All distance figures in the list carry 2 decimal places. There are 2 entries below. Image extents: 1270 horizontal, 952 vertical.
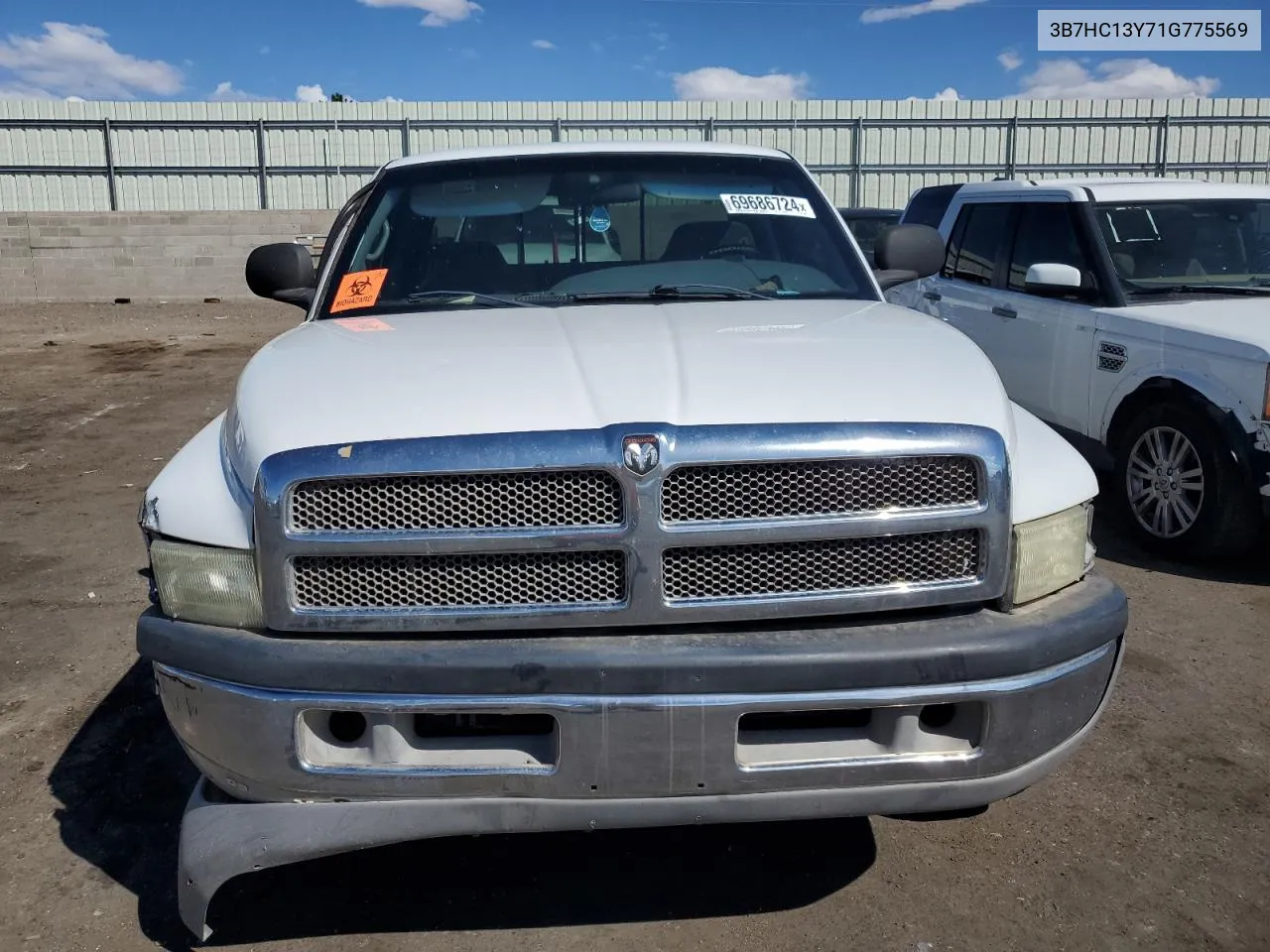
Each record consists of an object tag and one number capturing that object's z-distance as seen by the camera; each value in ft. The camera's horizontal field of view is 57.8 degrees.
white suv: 17.29
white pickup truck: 7.52
